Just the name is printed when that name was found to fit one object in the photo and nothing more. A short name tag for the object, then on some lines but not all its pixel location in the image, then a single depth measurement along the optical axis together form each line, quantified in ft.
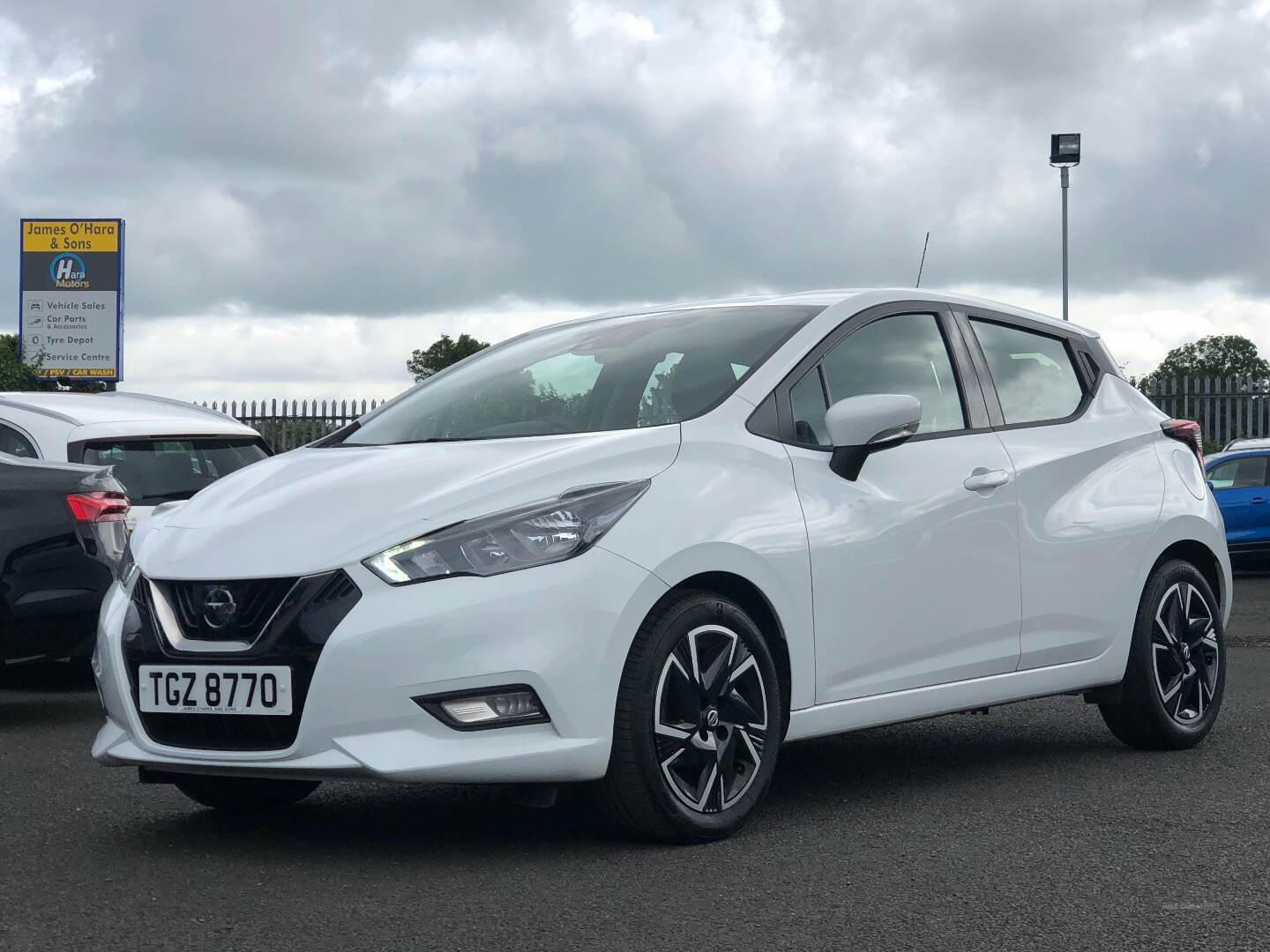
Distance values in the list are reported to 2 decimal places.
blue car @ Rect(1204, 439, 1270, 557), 61.52
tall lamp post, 91.56
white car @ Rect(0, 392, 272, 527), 30.99
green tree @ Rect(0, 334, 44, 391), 108.99
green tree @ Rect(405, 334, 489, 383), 343.26
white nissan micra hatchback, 15.01
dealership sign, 116.57
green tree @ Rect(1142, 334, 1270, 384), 330.34
